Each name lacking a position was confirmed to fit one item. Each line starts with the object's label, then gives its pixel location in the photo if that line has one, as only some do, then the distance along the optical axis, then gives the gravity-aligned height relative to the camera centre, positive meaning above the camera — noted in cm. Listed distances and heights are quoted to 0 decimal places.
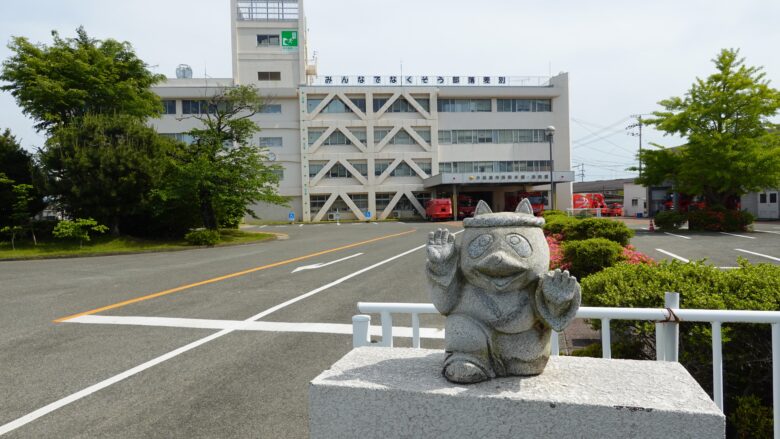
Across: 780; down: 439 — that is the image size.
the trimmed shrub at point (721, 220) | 2367 -72
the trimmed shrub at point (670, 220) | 2538 -73
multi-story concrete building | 4909 +937
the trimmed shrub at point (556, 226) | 1509 -58
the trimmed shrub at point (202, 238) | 2364 -125
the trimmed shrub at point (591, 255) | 844 -90
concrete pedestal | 212 -98
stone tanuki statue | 247 -50
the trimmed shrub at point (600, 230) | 1122 -56
